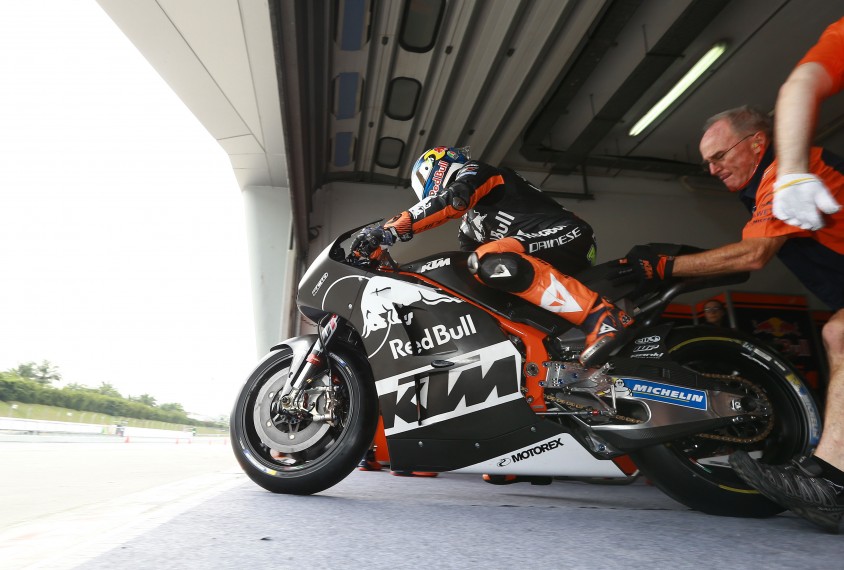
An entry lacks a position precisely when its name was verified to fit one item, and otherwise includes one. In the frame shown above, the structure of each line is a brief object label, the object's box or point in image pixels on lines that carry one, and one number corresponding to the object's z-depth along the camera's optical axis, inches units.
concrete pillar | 266.7
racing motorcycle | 73.3
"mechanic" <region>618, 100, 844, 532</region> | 62.1
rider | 78.0
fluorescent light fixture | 225.3
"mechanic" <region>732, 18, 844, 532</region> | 53.9
